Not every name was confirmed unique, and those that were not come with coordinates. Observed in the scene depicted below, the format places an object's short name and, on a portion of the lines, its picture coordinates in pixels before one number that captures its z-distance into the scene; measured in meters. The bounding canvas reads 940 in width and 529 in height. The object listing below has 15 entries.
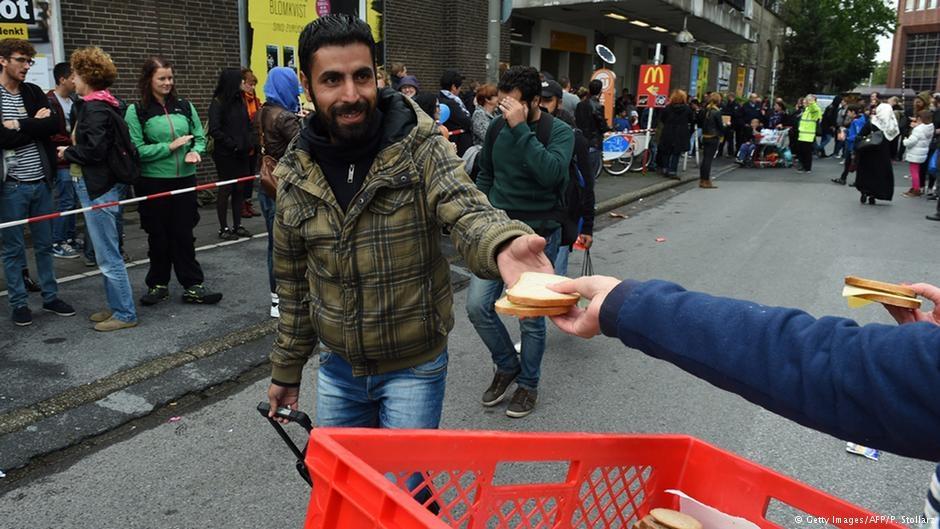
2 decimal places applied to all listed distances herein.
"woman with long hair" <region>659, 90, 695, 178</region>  15.59
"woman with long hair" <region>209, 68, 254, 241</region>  7.70
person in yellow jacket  18.56
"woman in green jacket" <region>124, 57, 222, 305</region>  5.59
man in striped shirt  5.26
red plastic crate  1.31
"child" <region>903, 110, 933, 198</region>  13.66
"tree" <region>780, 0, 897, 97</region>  44.53
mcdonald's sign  16.70
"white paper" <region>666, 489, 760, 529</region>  1.67
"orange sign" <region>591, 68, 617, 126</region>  16.11
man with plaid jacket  2.11
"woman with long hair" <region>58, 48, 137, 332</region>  5.16
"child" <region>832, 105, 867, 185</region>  16.14
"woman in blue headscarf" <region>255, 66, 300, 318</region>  5.29
